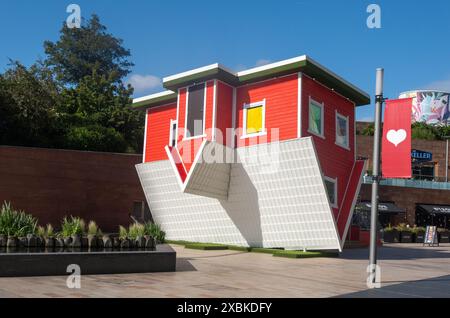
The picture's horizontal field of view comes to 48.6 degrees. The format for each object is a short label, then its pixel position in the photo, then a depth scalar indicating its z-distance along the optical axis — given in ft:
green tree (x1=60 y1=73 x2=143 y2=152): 116.16
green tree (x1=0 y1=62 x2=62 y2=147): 104.88
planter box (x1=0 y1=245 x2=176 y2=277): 34.60
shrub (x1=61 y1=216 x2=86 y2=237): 42.70
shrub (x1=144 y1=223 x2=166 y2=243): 49.39
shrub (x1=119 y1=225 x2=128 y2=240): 43.70
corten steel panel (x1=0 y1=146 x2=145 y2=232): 94.32
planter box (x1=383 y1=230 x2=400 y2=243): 121.70
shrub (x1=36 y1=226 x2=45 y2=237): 39.93
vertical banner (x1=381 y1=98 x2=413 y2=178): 36.19
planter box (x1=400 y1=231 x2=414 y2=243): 123.91
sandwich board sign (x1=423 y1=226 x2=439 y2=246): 110.42
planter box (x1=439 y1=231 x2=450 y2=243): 129.90
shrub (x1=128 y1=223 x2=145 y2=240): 46.15
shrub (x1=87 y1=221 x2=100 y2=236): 42.64
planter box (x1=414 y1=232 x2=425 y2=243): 125.34
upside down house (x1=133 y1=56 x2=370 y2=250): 63.67
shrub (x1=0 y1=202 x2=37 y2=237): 38.91
